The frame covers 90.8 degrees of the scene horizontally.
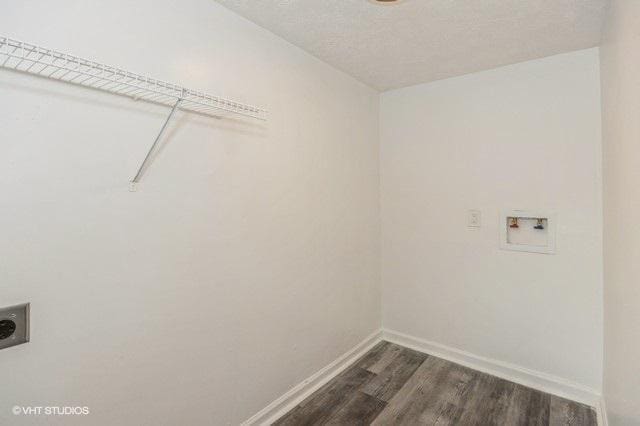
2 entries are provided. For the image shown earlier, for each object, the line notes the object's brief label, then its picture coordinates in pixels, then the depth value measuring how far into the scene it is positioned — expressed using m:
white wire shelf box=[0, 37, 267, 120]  0.95
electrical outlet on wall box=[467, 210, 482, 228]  2.34
